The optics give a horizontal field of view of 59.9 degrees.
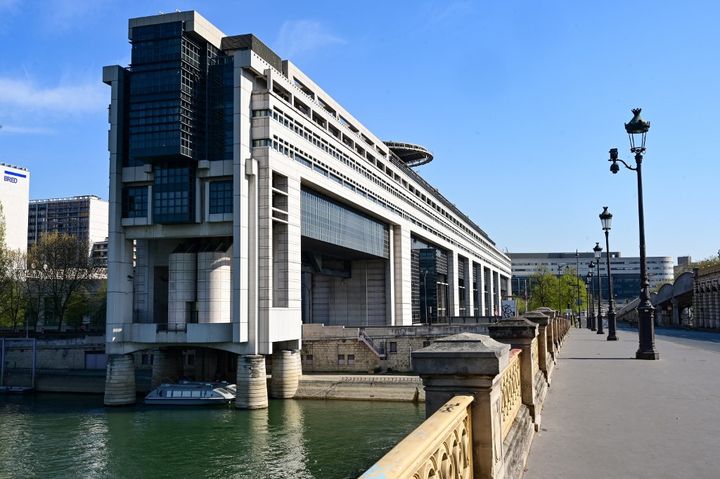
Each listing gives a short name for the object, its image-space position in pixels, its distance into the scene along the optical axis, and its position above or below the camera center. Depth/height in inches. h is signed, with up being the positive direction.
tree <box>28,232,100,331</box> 2923.2 +114.5
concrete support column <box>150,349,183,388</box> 1891.0 -233.0
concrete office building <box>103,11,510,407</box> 1609.3 +254.4
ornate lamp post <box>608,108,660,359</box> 854.5 +17.6
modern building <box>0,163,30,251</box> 4666.6 +679.9
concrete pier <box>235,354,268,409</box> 1558.8 -229.6
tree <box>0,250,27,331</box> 2787.9 +17.0
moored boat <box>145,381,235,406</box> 1649.9 -275.4
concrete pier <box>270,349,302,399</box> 1738.4 -238.8
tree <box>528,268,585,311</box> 4116.6 -17.7
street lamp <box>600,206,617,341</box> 1373.0 +96.1
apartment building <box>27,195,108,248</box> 6205.7 +767.1
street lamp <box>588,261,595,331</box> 2407.0 -118.1
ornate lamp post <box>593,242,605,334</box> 1863.9 -17.1
